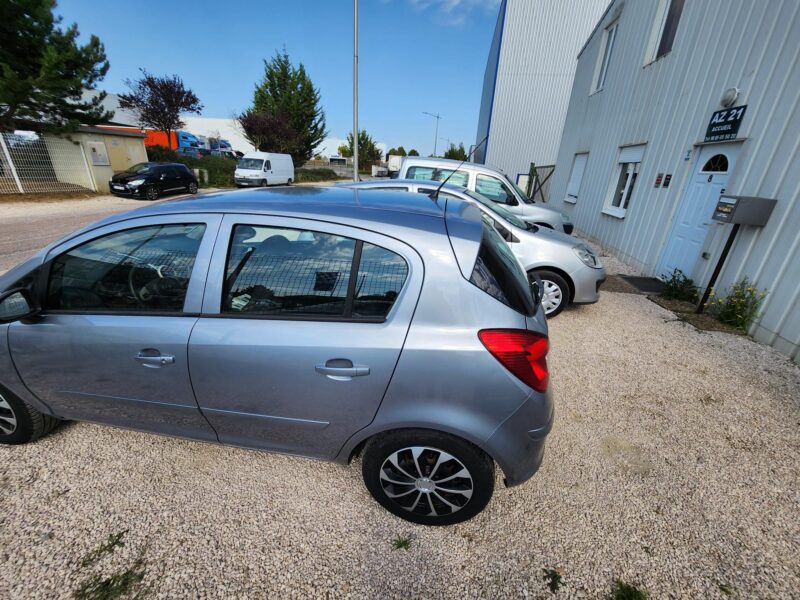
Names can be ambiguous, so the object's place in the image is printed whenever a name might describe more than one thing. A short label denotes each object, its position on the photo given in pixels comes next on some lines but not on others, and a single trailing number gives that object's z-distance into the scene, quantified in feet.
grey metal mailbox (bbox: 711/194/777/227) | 13.14
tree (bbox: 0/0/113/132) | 40.19
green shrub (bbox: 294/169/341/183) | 100.89
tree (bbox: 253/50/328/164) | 102.94
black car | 45.06
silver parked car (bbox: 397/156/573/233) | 21.62
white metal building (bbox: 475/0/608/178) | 62.85
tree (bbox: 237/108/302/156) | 91.50
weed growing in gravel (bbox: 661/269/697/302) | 17.17
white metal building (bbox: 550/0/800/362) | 12.85
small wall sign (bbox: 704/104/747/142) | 15.19
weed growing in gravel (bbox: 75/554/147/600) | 4.90
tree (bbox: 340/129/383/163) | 159.94
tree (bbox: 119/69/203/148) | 79.92
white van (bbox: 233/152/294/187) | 64.23
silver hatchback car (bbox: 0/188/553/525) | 5.04
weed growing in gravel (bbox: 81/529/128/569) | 5.31
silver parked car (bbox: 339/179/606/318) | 13.94
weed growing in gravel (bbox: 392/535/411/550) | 5.74
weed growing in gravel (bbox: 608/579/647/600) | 5.14
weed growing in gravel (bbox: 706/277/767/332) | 13.50
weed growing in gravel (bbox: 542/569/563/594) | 5.27
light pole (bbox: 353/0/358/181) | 41.55
